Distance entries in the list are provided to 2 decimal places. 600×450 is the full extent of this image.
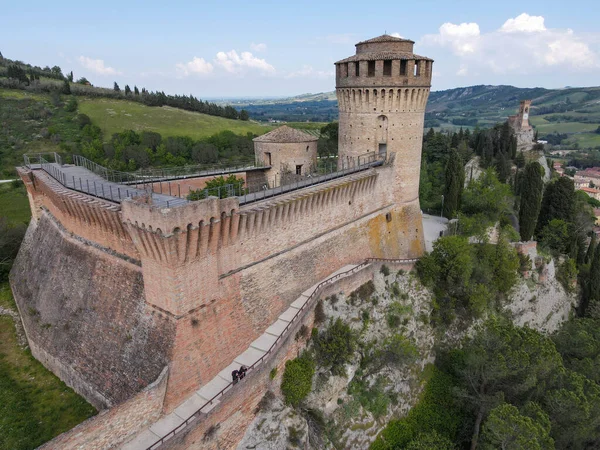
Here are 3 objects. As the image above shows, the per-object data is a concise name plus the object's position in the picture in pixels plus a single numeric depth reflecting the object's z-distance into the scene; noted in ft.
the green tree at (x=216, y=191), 65.87
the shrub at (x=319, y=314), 69.36
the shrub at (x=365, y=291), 78.48
